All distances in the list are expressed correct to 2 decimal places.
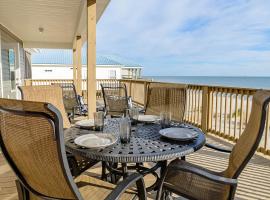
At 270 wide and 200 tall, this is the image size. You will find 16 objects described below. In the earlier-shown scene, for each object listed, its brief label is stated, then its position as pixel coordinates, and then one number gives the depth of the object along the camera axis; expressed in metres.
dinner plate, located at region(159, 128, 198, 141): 1.82
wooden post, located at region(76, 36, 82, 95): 8.30
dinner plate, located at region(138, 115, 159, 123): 2.44
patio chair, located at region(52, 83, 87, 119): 5.06
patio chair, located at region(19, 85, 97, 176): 2.27
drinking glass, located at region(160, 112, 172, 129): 2.22
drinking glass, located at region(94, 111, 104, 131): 2.08
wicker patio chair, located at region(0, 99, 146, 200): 1.02
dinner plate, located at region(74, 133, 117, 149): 1.62
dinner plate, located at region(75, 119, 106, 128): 2.20
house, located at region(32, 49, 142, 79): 19.14
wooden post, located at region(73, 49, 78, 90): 9.99
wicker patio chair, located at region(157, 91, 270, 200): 1.45
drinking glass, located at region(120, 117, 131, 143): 1.74
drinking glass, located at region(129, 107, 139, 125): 2.39
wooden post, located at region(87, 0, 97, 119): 4.24
